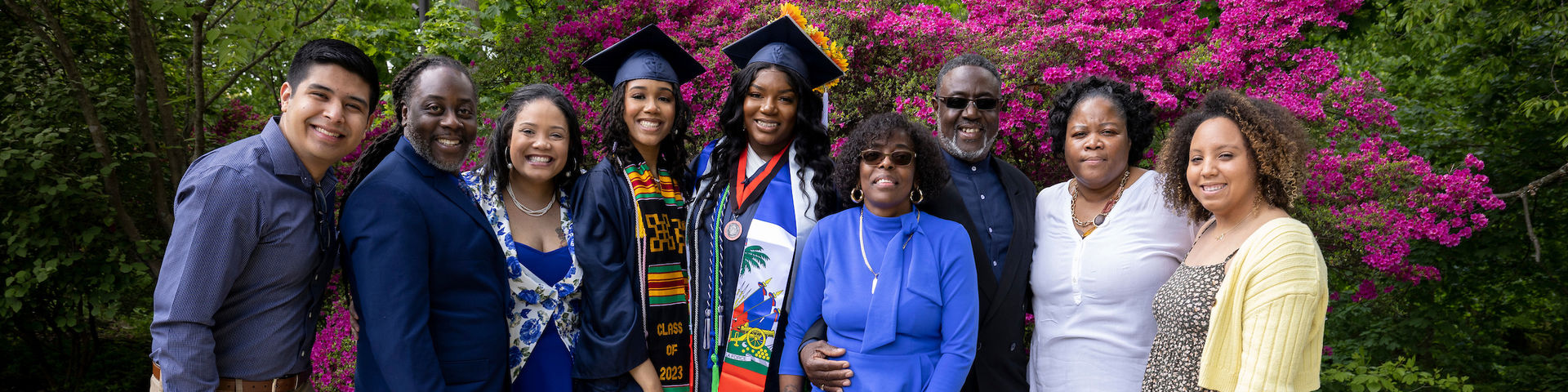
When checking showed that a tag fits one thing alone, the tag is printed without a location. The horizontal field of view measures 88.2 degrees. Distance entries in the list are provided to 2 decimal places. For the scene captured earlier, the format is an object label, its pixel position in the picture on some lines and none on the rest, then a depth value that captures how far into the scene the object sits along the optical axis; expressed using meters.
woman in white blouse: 2.72
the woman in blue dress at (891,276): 2.62
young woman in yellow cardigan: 2.16
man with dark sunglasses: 2.95
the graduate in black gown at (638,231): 2.92
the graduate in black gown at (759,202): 3.19
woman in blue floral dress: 2.84
